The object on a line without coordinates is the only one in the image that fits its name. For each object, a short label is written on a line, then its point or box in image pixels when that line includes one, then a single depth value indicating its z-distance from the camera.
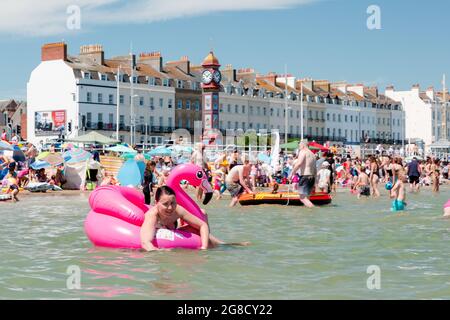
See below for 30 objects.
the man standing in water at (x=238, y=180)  19.94
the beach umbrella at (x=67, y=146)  34.76
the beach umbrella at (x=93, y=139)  36.69
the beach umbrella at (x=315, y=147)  44.54
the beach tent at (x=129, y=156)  26.94
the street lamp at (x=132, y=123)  69.86
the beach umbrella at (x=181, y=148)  45.00
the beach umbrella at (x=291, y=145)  54.09
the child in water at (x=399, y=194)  17.09
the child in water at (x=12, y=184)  21.28
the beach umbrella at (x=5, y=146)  30.00
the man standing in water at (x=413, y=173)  28.41
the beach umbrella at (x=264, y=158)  40.44
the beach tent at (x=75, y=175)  28.53
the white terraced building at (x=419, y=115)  113.88
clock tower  67.50
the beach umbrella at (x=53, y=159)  28.73
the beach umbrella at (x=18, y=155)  31.39
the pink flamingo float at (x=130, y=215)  10.04
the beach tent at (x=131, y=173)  23.22
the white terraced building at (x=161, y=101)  71.25
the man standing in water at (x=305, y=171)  18.28
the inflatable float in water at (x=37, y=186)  25.73
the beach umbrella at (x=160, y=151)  42.06
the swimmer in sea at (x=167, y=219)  9.73
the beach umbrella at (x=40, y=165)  27.89
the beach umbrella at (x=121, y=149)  37.89
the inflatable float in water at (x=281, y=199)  18.88
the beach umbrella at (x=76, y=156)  28.66
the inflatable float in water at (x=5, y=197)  21.00
